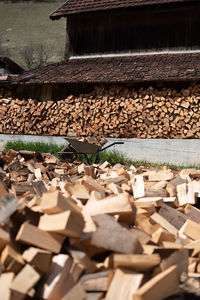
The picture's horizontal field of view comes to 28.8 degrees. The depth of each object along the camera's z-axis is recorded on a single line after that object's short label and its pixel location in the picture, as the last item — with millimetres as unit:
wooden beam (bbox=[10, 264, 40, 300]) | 2191
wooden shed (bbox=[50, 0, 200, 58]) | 12148
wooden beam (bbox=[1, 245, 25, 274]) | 2363
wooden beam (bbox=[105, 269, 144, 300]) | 2254
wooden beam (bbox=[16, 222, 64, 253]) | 2398
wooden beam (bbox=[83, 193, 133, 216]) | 2727
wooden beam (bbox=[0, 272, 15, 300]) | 2201
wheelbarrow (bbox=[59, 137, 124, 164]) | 7676
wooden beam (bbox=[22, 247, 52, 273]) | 2331
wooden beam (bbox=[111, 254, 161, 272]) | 2330
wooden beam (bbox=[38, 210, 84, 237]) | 2369
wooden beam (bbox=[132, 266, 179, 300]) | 2188
